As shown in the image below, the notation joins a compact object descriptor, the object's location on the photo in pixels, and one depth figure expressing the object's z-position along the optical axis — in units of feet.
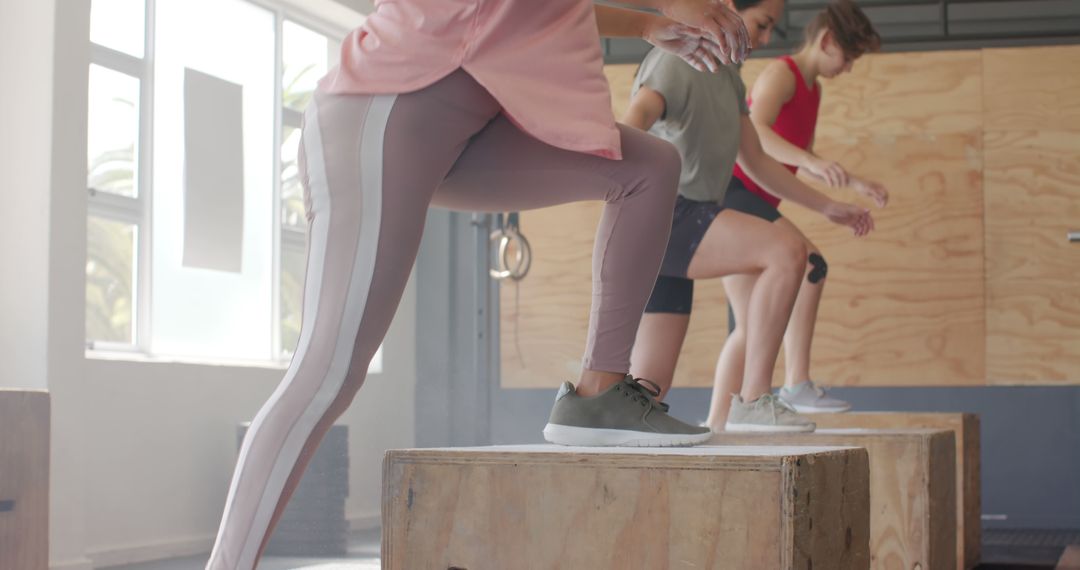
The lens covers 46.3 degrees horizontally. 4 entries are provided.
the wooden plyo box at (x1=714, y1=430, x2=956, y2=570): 8.03
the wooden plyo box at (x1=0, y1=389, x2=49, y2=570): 9.09
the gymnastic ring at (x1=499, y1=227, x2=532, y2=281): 16.67
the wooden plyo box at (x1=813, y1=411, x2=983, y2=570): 10.87
